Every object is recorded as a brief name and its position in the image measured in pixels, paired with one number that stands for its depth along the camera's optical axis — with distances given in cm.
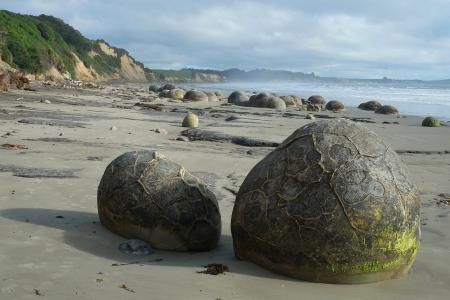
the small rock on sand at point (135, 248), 440
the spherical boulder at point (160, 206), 465
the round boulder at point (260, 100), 2805
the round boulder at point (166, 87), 5047
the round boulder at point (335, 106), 2839
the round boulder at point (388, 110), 2633
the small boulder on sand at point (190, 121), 1485
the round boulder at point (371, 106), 2943
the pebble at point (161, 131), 1280
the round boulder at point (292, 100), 3214
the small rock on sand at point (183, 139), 1170
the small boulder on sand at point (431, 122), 1920
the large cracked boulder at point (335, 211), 381
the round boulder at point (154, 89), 5312
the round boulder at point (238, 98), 3066
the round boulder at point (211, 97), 3477
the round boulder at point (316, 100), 3499
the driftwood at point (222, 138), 1148
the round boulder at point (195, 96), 3309
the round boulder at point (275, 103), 2781
